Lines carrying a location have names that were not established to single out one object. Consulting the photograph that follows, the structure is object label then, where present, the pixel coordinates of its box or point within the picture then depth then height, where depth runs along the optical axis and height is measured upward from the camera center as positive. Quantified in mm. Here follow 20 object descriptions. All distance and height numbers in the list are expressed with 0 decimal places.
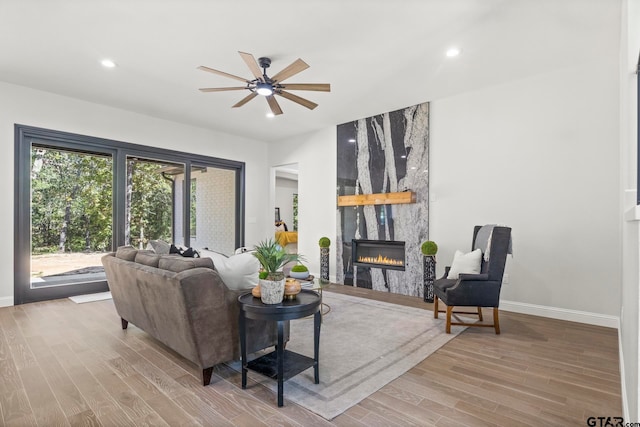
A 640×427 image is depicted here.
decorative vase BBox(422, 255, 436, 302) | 4539 -820
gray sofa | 2152 -651
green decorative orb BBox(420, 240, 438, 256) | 4512 -429
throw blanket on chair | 3366 -258
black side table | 2002 -734
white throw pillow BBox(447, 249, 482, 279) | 3438 -507
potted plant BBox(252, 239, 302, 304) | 2090 -353
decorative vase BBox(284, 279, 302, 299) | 2213 -489
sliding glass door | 4477 +235
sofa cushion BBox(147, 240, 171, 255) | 3519 -309
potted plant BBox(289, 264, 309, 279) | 3832 -645
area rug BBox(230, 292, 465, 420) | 2129 -1153
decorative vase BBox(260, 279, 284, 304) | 2084 -467
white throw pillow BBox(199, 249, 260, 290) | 2395 -383
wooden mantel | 5009 +309
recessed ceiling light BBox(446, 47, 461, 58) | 3330 +1717
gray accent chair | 3238 -678
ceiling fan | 2910 +1362
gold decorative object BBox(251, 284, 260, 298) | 2236 -507
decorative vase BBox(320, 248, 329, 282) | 5859 -818
